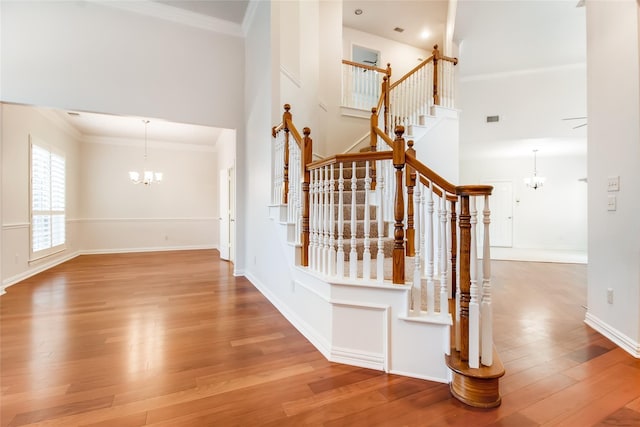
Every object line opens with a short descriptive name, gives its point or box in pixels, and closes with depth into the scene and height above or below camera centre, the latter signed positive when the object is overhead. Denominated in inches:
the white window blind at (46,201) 194.9 +8.7
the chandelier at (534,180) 303.1 +34.5
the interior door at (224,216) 249.1 -2.7
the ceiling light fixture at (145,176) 256.3 +33.9
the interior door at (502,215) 324.2 -1.9
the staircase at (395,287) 66.4 -20.0
